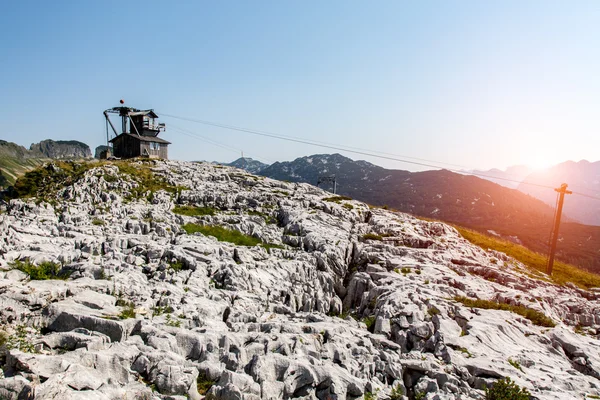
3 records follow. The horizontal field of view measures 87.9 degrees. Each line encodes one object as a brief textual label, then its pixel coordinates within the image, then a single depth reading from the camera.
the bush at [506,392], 13.52
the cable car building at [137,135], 66.75
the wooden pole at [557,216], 37.19
